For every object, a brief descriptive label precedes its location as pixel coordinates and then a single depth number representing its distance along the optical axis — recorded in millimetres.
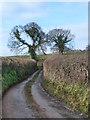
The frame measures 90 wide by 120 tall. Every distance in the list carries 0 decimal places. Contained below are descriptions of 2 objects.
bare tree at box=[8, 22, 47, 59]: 57656
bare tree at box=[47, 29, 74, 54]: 44781
